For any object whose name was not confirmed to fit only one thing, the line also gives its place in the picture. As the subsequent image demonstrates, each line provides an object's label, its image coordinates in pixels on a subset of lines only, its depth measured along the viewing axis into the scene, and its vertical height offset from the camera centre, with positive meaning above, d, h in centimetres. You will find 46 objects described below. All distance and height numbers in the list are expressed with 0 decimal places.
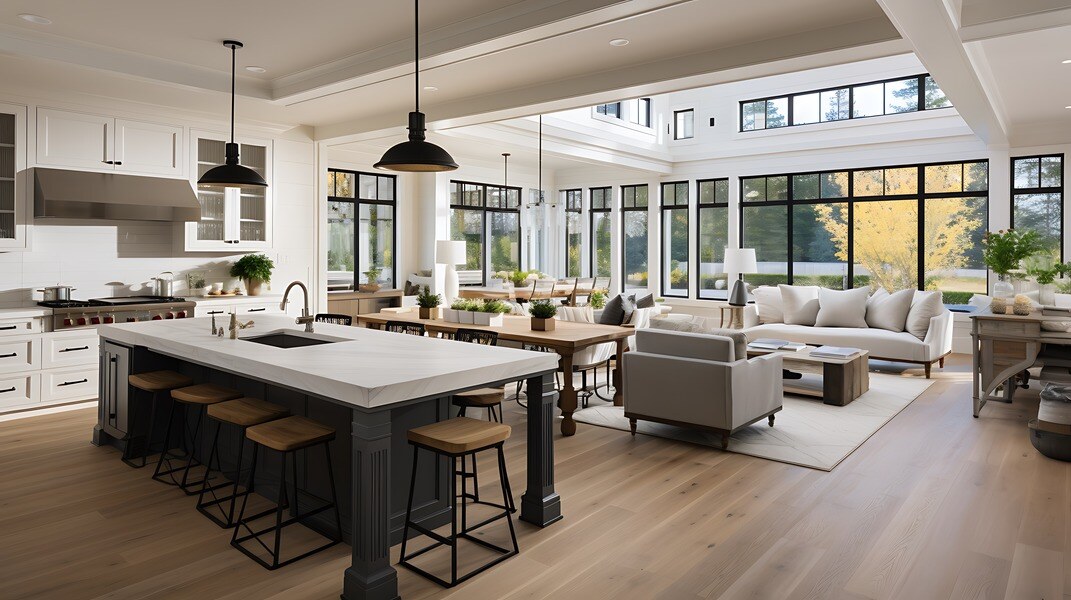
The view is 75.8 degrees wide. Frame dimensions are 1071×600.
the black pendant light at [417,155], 375 +74
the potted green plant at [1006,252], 696 +42
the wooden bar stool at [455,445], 299 -69
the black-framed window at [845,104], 989 +292
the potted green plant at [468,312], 650 -21
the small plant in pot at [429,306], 701 -17
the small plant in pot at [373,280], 1093 +15
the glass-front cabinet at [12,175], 608 +99
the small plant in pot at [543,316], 595 -23
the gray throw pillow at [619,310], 714 -20
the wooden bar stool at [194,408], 399 -83
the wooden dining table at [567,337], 543 -39
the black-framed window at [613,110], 1155 +307
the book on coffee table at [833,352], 662 -59
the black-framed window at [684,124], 1231 +300
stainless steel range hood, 616 +85
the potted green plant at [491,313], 634 -22
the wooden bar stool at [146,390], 442 -73
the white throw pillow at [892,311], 838 -23
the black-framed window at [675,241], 1268 +93
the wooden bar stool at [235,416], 351 -66
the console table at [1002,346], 566 -45
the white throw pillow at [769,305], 943 -18
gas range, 611 -22
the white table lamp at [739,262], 1026 +44
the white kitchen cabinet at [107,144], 626 +137
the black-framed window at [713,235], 1216 +101
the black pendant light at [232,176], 508 +83
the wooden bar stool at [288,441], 313 -70
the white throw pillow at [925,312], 805 -23
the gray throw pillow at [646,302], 786 -13
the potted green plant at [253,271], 770 +19
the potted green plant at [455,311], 667 -21
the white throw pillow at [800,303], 908 -15
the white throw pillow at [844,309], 863 -21
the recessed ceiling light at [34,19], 473 +186
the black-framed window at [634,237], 1325 +105
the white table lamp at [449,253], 878 +47
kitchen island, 281 -48
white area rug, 490 -111
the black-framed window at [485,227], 1238 +117
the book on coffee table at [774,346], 708 -56
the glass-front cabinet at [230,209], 729 +87
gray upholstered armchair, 496 -69
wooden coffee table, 636 -78
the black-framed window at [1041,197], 880 +125
